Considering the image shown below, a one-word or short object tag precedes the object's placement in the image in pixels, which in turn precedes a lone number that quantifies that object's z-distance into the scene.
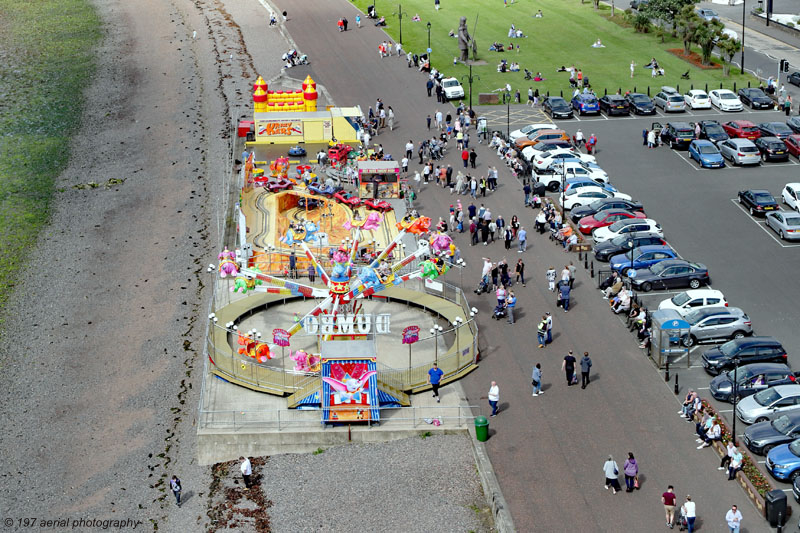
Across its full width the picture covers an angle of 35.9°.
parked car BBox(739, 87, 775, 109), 91.19
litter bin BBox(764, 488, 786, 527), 42.41
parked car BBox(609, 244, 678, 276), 63.16
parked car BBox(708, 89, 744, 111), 91.00
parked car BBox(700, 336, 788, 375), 52.89
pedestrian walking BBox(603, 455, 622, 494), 44.19
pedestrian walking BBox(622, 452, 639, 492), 44.25
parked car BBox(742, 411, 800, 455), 46.91
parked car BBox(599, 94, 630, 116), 91.07
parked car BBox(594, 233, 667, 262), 65.25
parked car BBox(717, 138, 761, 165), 79.69
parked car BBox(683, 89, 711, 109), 91.81
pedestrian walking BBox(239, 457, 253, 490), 46.78
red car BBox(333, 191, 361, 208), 72.81
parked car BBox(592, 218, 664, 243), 67.25
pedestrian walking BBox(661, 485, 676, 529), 42.56
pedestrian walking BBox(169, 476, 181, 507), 46.59
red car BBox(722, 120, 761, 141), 83.50
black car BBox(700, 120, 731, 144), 83.69
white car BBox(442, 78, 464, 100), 95.38
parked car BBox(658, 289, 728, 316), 58.12
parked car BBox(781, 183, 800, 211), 71.81
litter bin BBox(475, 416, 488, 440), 47.84
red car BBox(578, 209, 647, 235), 68.81
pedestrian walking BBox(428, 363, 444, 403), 50.84
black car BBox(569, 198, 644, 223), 70.69
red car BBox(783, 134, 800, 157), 81.31
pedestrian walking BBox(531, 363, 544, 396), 51.09
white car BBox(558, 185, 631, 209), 72.62
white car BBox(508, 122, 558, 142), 84.75
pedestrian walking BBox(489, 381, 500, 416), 49.56
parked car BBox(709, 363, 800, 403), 50.81
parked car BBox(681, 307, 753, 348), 55.88
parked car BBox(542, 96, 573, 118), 90.56
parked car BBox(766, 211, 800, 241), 67.50
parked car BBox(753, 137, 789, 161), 80.19
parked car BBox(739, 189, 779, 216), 70.88
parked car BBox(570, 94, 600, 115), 91.31
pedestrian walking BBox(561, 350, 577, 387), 51.84
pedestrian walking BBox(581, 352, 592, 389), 51.50
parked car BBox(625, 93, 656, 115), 91.12
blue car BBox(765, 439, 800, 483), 45.09
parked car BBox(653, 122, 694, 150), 83.06
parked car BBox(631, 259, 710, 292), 61.53
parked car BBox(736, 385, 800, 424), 48.91
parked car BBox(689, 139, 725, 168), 79.56
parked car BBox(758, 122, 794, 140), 83.44
